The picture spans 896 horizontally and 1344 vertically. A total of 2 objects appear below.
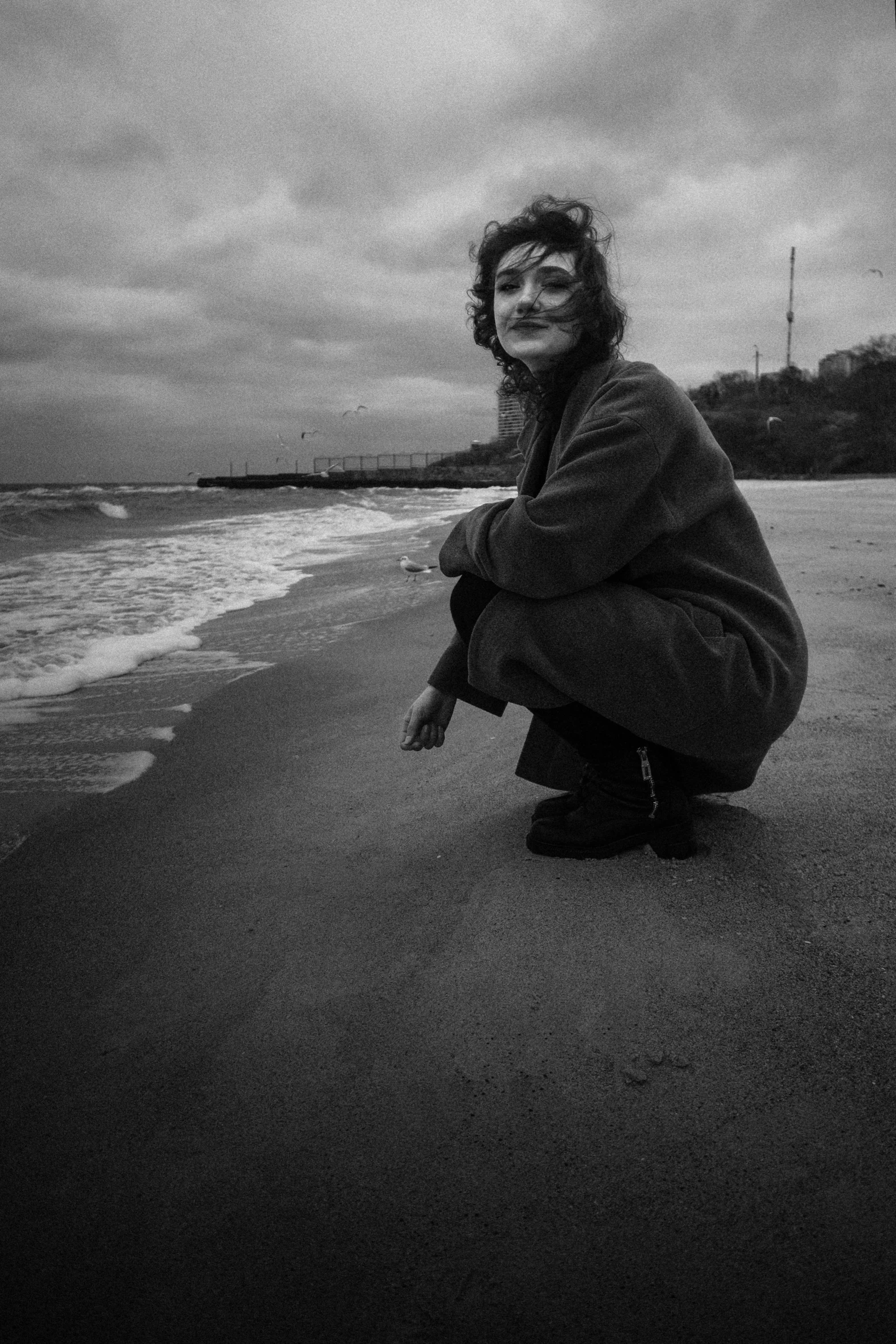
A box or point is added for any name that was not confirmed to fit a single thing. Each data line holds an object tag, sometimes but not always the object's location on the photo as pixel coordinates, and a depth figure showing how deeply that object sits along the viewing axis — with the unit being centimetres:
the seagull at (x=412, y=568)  667
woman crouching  142
